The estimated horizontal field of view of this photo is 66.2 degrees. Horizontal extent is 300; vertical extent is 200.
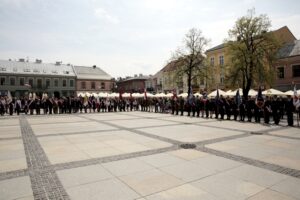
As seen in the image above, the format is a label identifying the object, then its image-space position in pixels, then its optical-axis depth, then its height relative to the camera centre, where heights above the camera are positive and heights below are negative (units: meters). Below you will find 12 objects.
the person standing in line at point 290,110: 14.12 -0.80
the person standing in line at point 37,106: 23.56 -0.59
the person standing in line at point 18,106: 23.64 -0.57
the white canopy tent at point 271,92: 22.02 +0.51
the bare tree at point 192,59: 36.19 +6.28
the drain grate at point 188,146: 8.12 -1.71
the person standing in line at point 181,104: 22.84 -0.56
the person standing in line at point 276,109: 14.82 -0.77
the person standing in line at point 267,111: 15.33 -0.92
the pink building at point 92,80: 61.87 +5.41
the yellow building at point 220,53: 41.46 +9.13
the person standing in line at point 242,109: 16.81 -0.83
